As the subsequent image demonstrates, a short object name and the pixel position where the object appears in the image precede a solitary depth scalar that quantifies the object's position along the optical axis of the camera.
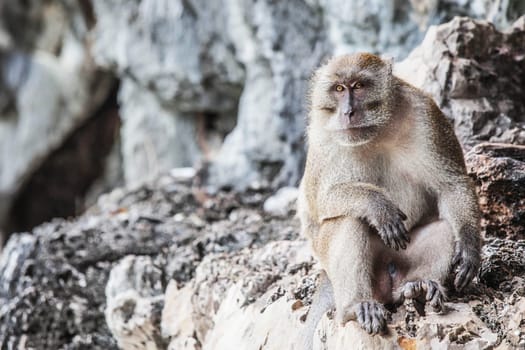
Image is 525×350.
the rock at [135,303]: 11.36
